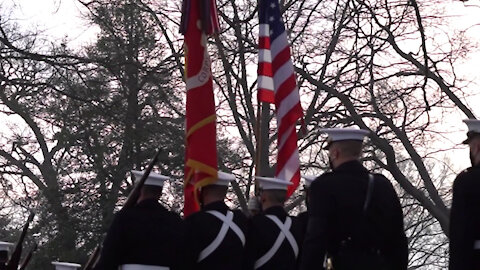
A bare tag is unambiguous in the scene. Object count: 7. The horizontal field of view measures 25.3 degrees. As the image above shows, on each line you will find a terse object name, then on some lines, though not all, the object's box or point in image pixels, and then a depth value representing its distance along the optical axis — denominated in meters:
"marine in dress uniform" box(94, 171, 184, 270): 7.96
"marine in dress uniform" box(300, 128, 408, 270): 6.64
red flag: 9.04
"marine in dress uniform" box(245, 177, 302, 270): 8.75
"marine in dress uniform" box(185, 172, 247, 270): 8.14
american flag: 10.73
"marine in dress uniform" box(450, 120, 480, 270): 6.74
